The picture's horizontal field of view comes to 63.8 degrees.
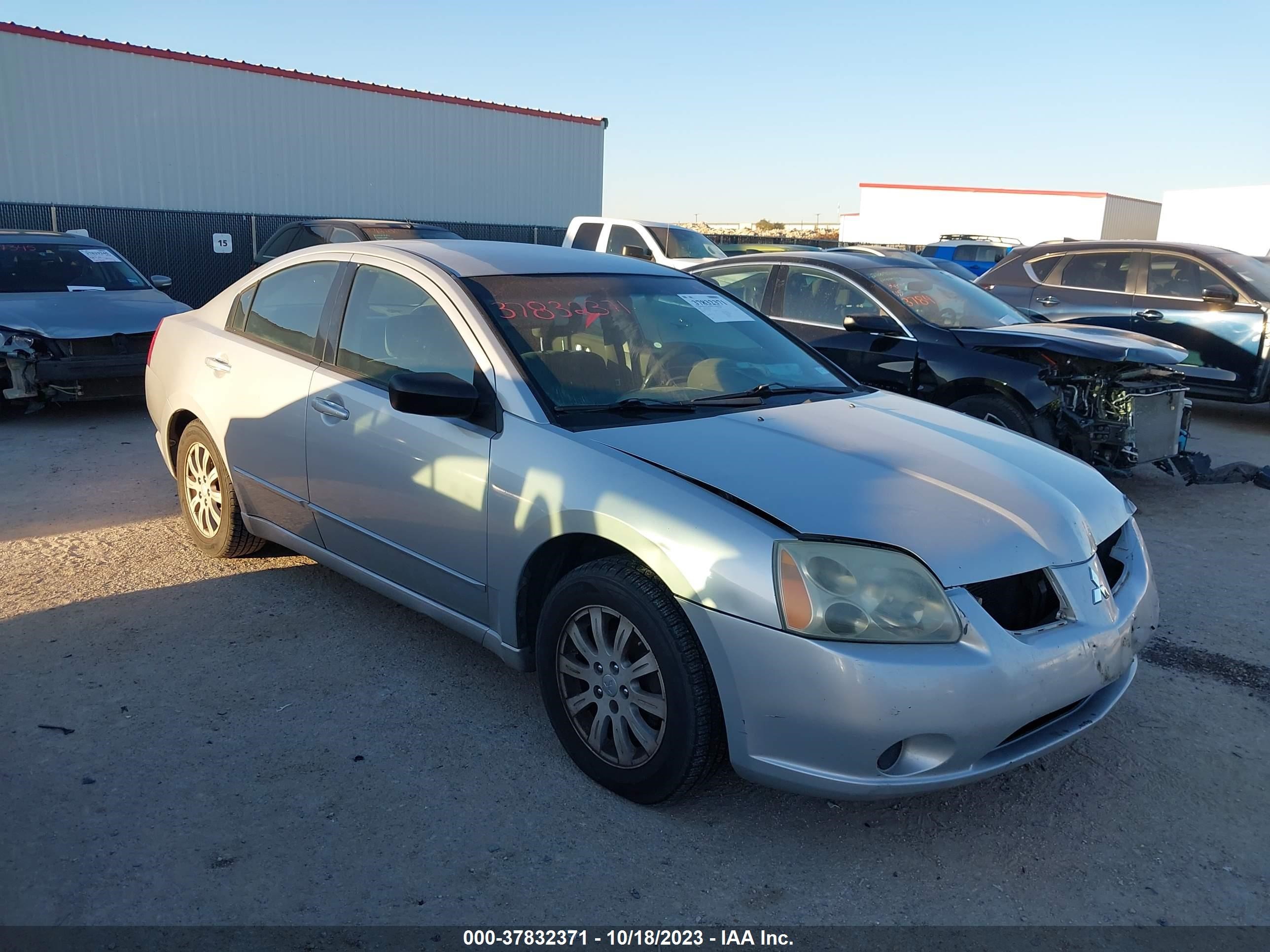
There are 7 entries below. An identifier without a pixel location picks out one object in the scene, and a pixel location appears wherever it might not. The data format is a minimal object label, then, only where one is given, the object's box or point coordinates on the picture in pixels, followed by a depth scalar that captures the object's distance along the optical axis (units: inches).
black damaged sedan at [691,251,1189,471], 255.8
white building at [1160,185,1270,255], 1358.3
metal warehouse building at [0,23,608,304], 642.2
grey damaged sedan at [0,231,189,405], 314.3
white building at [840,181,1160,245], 1763.0
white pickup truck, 567.5
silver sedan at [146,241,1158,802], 105.3
